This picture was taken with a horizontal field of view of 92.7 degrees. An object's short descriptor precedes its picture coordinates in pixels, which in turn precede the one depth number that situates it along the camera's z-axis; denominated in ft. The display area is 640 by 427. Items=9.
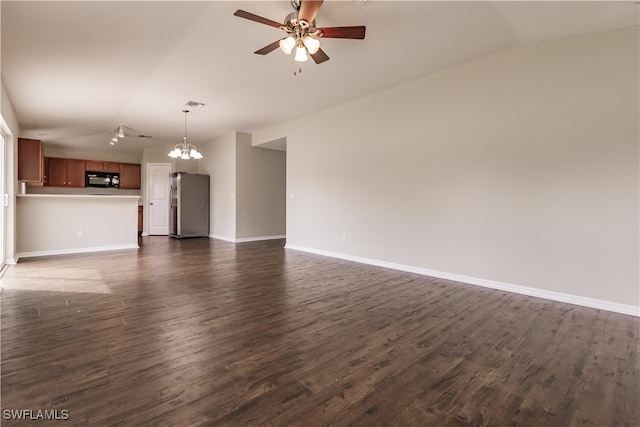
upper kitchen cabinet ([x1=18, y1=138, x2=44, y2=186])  16.89
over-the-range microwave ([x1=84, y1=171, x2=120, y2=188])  29.43
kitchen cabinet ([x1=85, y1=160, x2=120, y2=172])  29.50
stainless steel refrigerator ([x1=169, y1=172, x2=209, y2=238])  26.40
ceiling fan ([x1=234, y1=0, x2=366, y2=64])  7.70
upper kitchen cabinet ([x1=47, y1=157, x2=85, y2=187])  27.76
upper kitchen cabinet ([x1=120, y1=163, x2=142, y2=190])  31.40
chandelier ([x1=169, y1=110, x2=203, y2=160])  19.22
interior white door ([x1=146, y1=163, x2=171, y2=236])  29.25
